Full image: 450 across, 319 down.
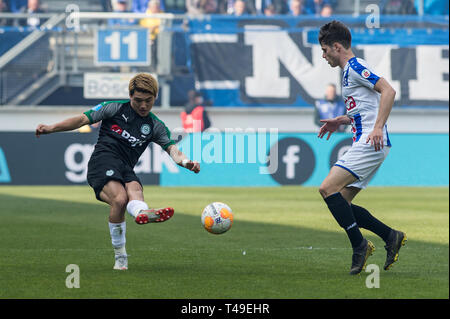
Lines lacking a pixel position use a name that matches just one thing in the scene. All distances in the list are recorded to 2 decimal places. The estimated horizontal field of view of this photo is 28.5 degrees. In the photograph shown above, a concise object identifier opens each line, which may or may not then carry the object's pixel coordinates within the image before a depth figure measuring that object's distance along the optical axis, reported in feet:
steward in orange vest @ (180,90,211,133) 70.33
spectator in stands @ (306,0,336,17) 78.36
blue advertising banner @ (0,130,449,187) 65.05
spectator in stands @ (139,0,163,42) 73.61
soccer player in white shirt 22.47
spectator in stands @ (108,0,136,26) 74.43
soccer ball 23.81
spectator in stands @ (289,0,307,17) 76.74
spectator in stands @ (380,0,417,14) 78.12
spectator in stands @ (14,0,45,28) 74.48
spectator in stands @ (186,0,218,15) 77.97
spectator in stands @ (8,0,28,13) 76.48
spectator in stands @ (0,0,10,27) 74.18
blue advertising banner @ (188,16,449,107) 74.02
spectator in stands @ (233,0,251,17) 76.28
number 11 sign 72.64
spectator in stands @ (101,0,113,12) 76.79
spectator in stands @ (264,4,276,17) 76.42
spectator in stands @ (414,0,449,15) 77.46
